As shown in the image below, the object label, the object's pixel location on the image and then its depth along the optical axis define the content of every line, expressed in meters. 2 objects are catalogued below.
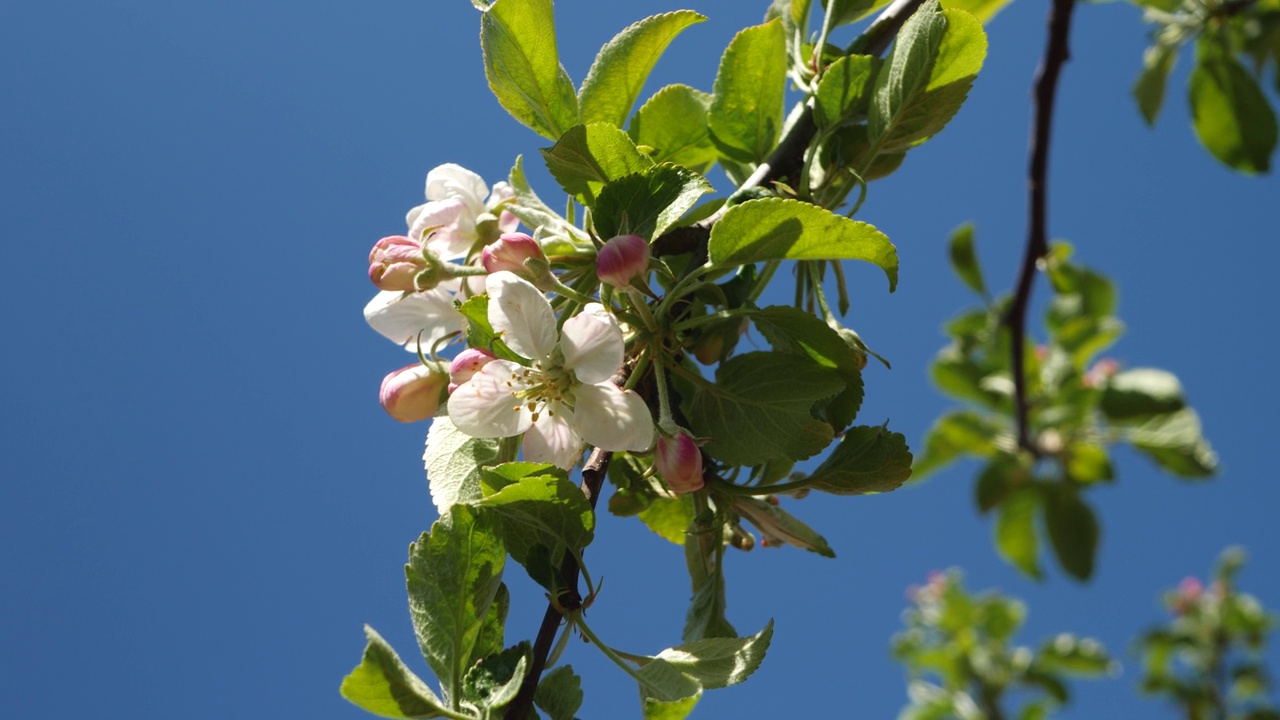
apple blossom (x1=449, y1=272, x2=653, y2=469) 0.60
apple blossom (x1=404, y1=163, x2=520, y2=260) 0.63
